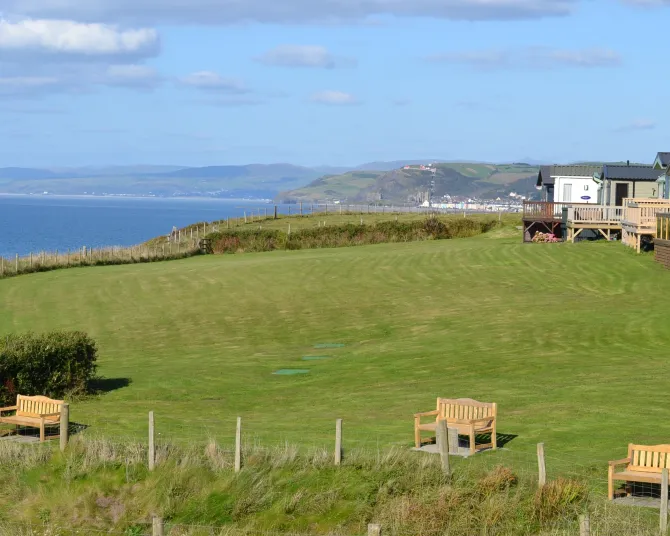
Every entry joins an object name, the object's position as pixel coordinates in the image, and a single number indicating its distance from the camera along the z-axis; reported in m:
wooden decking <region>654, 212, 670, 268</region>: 57.09
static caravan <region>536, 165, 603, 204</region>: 92.75
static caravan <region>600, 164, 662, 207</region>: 83.69
